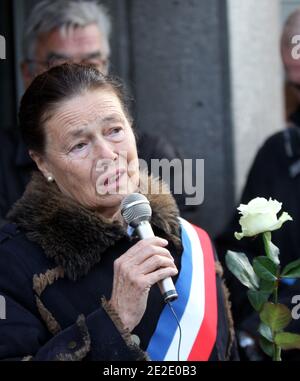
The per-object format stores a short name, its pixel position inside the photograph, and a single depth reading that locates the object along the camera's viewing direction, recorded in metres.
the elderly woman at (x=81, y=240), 4.99
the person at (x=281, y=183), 7.80
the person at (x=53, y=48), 7.90
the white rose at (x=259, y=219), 4.48
